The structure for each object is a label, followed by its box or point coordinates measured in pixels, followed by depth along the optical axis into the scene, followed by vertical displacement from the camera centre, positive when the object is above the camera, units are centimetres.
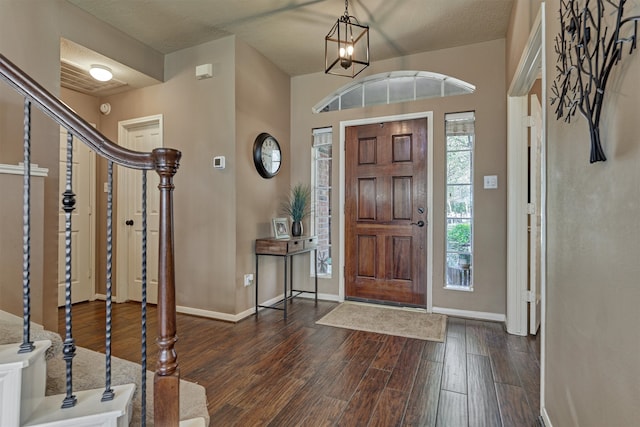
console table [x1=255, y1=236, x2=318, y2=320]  328 -35
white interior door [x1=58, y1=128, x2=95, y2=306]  373 -11
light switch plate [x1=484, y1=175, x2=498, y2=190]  314 +31
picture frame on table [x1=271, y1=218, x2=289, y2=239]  363 -16
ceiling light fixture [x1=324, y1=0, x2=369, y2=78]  235 +165
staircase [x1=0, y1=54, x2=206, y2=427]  109 -40
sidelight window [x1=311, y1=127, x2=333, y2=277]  394 +26
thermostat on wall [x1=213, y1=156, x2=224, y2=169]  320 +52
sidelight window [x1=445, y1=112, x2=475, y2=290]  330 +14
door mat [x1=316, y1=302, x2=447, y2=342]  284 -105
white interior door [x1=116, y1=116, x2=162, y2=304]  376 -6
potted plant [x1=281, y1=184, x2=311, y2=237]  364 +10
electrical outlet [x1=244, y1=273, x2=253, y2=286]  328 -68
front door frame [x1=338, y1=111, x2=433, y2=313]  341 +52
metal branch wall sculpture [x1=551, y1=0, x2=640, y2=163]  90 +53
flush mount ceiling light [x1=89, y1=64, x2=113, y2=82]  305 +136
